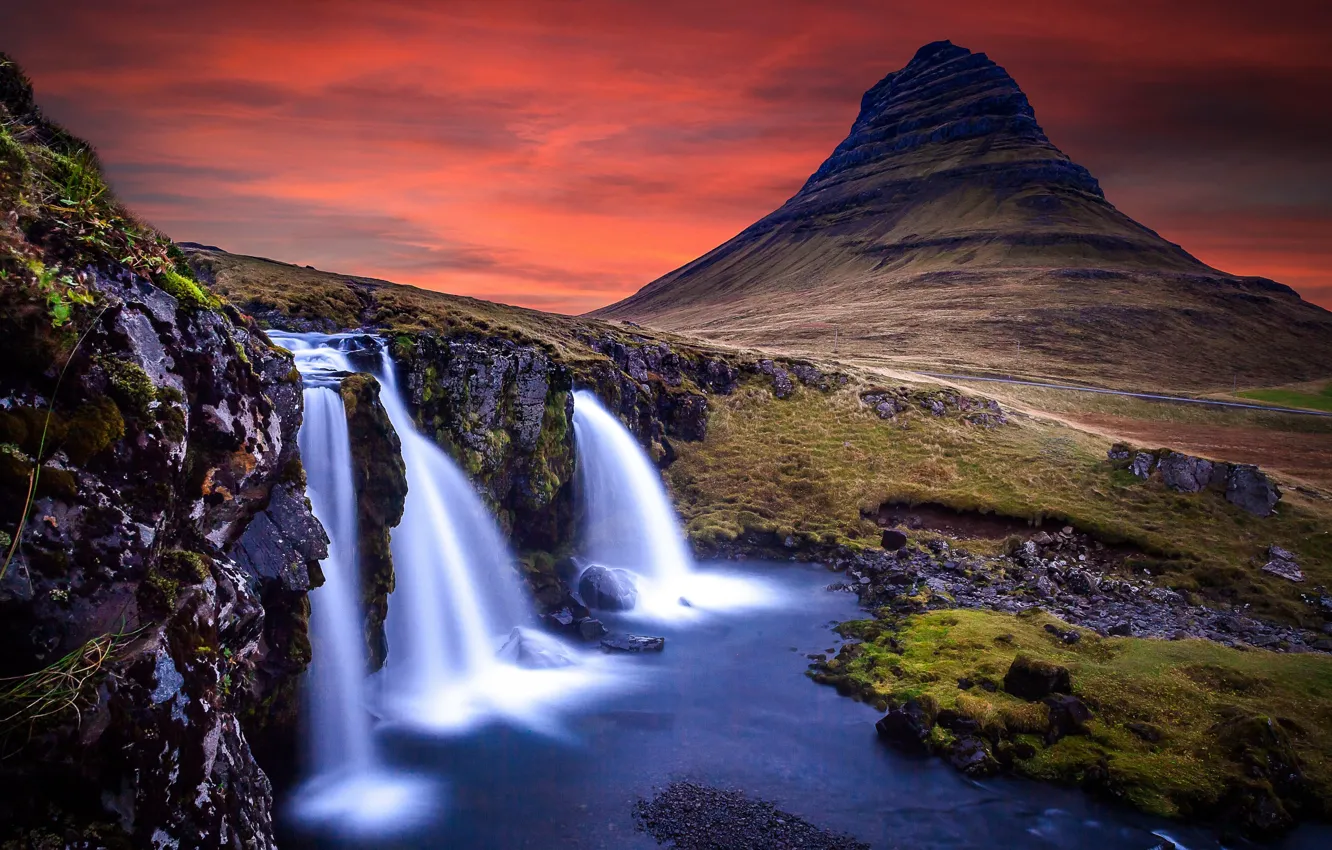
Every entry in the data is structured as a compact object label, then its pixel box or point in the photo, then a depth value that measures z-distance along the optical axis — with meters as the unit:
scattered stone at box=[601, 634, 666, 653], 25.83
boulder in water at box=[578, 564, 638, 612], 29.80
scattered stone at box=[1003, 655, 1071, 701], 19.66
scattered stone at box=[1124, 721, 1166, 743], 18.08
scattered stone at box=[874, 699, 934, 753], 18.80
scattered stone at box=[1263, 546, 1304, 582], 31.30
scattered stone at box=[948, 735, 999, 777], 17.56
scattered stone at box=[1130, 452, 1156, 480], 41.34
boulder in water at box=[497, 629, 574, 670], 24.28
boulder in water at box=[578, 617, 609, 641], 26.61
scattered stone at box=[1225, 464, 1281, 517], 36.81
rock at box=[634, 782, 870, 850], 14.83
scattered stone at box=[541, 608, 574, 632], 27.19
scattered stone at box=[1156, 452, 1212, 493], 39.09
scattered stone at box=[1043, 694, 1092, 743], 18.47
